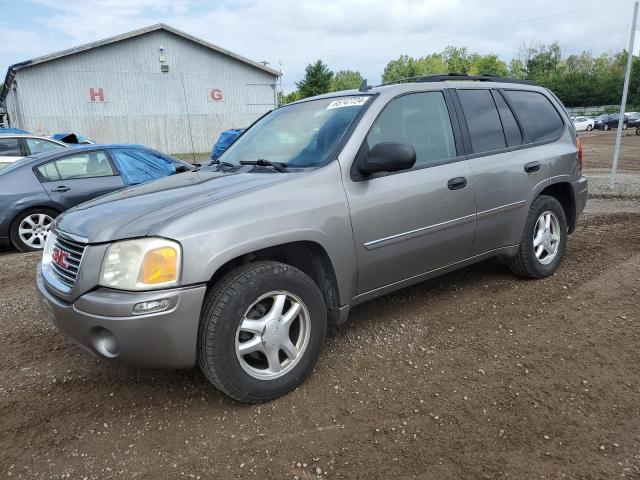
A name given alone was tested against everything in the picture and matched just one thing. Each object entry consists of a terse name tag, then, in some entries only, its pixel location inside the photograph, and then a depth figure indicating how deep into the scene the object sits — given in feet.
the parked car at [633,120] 117.08
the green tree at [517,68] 261.85
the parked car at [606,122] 132.26
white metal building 79.87
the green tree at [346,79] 361.51
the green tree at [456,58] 289.96
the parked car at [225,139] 36.24
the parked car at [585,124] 136.15
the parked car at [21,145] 29.91
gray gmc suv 8.06
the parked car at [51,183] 21.35
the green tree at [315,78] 163.32
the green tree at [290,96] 276.45
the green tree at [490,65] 250.57
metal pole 29.91
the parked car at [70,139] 36.60
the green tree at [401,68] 297.98
